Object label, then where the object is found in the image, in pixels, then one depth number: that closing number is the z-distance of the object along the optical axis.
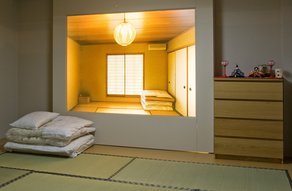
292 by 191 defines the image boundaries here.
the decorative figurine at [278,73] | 3.48
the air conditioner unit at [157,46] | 4.16
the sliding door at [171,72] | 4.11
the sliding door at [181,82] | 4.03
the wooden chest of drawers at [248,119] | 3.35
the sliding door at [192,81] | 3.91
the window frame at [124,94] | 4.31
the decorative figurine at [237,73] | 3.57
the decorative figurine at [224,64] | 3.76
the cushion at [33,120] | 3.79
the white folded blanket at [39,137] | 3.57
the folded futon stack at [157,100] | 4.12
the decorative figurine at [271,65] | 3.65
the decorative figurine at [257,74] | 3.53
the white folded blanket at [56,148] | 3.55
